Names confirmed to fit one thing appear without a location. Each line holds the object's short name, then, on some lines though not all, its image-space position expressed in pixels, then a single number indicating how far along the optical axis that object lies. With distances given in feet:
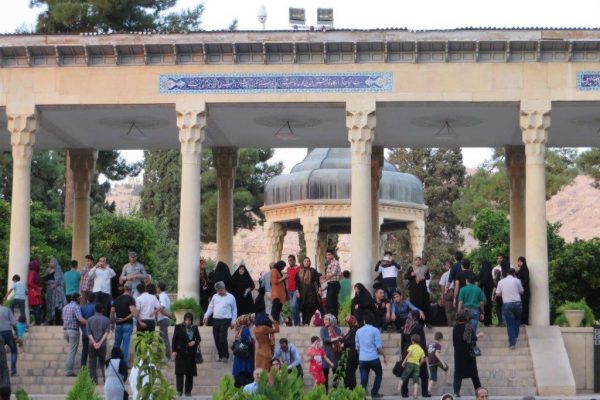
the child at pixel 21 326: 81.70
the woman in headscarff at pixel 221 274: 85.74
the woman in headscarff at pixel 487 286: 86.63
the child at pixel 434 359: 73.61
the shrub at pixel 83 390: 48.06
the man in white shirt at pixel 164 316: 77.92
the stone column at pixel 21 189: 89.15
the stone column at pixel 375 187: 105.91
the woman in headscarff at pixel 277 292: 83.15
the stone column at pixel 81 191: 107.24
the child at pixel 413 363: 71.56
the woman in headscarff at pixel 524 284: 86.02
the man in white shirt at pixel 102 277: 83.20
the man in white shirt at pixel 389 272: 84.33
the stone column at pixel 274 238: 141.90
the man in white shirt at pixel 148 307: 75.82
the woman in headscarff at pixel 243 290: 84.33
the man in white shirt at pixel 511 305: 81.20
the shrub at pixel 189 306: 85.00
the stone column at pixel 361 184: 88.28
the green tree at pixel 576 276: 118.32
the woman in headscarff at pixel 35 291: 86.63
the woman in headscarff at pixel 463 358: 71.72
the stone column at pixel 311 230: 134.62
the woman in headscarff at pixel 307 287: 83.41
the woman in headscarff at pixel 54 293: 87.25
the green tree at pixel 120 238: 133.80
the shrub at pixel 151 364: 50.34
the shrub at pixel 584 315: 85.87
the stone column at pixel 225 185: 106.73
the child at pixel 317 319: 82.99
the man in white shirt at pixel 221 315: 77.05
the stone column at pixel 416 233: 136.98
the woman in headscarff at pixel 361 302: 78.07
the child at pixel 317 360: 70.28
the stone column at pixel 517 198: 105.40
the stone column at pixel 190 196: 88.89
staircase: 76.18
